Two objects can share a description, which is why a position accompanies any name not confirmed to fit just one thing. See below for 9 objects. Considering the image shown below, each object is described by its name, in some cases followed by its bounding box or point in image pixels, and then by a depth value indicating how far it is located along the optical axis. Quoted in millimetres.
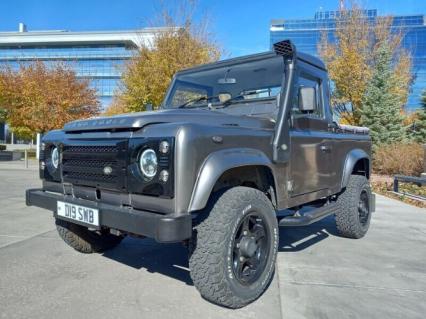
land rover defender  2604
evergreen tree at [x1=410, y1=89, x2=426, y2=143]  20484
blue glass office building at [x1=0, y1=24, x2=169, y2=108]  60969
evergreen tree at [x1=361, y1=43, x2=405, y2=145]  20016
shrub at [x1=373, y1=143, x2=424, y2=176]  13922
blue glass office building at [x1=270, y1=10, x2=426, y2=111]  69338
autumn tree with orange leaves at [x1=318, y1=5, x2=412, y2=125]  18891
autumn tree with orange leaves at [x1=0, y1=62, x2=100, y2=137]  19250
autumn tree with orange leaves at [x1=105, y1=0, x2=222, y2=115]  13766
